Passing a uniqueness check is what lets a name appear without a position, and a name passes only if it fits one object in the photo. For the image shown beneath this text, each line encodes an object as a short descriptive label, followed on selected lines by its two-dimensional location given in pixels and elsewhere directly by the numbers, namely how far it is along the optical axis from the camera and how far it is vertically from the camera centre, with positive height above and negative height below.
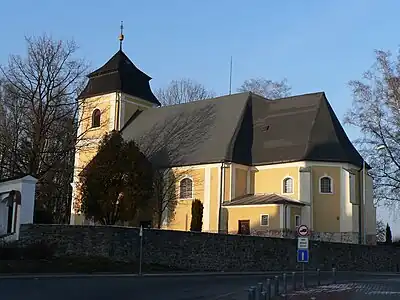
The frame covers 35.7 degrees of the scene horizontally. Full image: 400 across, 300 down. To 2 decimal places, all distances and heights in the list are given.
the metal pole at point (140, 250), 29.45 +0.20
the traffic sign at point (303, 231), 23.06 +1.00
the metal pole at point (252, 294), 12.52 -0.74
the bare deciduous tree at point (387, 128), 45.44 +9.64
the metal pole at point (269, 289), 15.32 -0.78
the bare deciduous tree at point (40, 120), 41.91 +9.09
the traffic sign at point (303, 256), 22.08 +0.08
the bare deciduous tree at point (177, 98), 74.81 +18.77
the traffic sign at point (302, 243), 22.30 +0.54
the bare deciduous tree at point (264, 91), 69.83 +18.60
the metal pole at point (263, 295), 13.26 -0.82
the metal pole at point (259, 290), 13.42 -0.72
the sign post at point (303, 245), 22.09 +0.46
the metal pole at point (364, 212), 47.22 +3.65
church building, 45.78 +7.02
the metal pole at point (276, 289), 17.35 -0.89
